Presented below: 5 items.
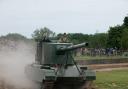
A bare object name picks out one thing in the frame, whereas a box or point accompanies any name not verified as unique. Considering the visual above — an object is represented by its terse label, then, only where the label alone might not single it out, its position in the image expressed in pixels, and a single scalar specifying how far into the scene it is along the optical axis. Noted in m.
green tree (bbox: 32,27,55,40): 25.16
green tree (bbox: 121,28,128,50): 72.82
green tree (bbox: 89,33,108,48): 84.26
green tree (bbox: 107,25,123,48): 82.81
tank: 21.91
